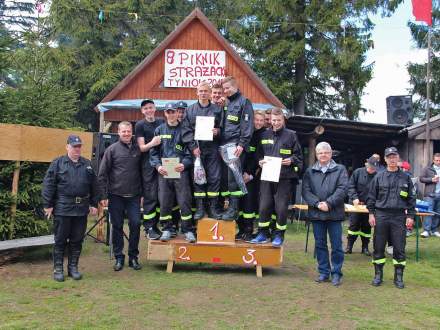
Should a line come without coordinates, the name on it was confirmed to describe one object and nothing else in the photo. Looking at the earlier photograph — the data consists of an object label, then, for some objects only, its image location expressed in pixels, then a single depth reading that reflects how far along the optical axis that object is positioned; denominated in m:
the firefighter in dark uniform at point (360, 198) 8.69
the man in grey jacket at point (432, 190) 11.98
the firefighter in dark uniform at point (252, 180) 7.03
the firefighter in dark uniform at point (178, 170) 6.82
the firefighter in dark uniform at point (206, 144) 6.71
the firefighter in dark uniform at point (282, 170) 6.72
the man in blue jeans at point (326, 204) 6.38
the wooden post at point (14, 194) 7.35
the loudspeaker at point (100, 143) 9.45
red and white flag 13.98
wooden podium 6.76
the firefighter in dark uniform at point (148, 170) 6.96
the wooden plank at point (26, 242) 6.94
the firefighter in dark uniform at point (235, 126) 6.57
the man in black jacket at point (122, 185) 6.81
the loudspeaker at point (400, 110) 16.42
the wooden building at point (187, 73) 14.19
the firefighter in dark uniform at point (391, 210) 6.54
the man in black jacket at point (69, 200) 6.30
